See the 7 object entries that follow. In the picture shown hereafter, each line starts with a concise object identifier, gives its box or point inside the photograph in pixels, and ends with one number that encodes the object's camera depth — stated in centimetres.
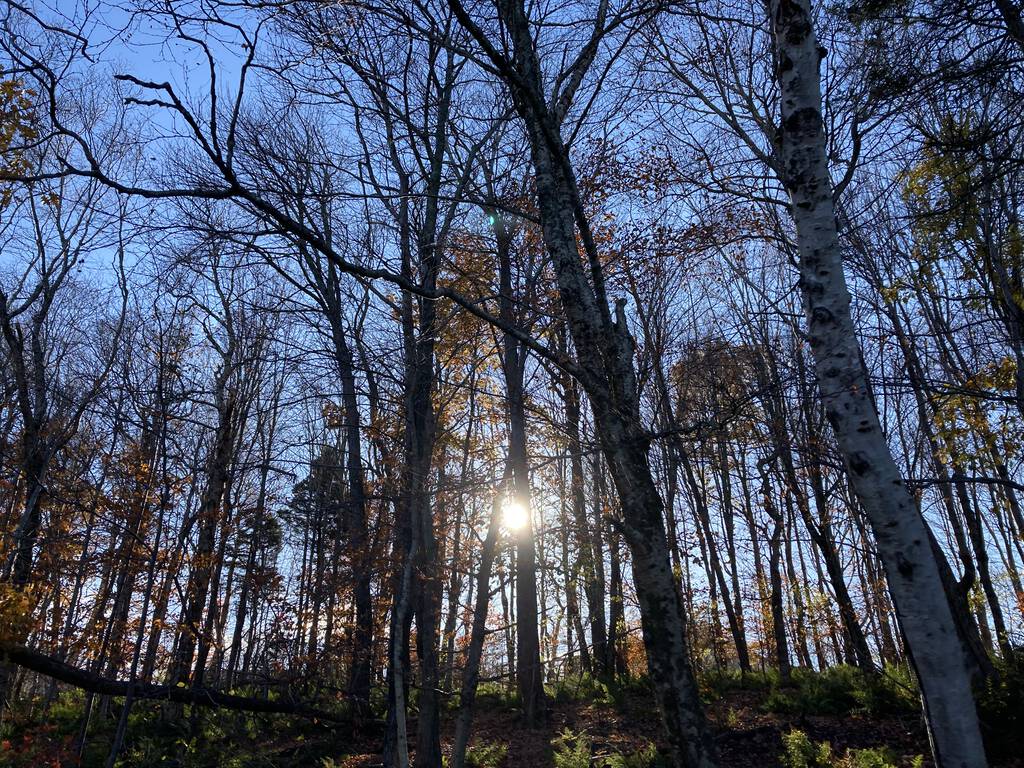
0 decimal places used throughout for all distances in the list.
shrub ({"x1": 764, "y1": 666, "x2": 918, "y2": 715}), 860
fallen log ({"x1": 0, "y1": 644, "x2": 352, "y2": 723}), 780
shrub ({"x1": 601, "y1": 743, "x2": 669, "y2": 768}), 750
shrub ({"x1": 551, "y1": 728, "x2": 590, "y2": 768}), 767
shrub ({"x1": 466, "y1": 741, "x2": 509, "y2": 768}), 847
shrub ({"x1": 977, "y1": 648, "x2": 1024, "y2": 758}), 692
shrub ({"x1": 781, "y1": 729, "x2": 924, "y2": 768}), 643
